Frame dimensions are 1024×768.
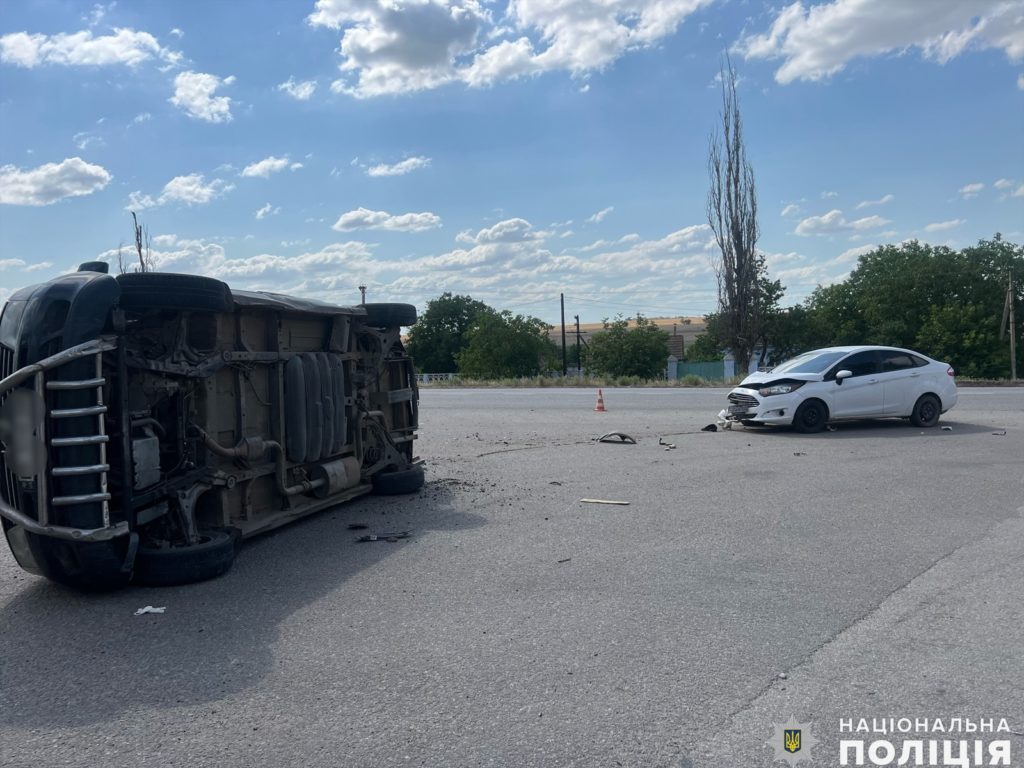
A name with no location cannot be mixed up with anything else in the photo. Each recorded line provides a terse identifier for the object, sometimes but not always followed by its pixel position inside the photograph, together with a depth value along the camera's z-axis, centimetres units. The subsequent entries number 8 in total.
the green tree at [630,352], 6538
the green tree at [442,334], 9350
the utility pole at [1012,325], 4394
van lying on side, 548
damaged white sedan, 1520
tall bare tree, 4731
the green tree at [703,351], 7025
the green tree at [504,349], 7394
